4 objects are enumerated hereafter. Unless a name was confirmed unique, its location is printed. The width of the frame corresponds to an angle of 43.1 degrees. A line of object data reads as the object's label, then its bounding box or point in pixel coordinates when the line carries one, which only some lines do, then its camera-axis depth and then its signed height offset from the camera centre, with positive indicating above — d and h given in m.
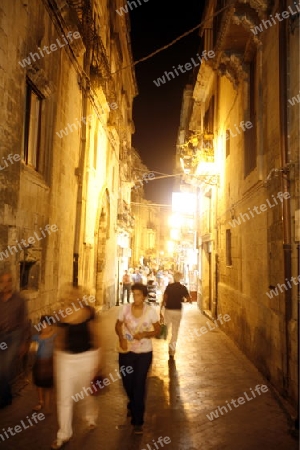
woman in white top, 4.94 -1.16
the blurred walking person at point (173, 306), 8.84 -1.08
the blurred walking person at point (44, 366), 5.20 -1.48
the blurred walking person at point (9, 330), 5.54 -1.07
